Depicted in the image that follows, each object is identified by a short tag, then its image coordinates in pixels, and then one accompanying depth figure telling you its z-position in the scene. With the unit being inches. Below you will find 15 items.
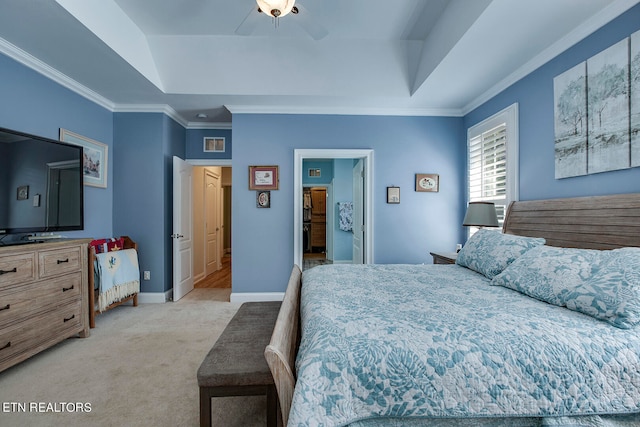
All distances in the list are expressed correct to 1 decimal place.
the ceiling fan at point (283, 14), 73.8
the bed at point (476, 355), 37.4
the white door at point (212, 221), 208.2
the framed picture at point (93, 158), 122.3
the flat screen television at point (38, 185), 84.0
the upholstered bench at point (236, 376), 48.8
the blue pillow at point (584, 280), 46.2
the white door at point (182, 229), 149.2
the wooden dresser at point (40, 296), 77.6
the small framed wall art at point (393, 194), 148.9
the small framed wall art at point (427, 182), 148.8
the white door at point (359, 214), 159.0
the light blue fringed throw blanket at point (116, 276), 115.2
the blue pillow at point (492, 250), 76.5
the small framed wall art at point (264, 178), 146.5
